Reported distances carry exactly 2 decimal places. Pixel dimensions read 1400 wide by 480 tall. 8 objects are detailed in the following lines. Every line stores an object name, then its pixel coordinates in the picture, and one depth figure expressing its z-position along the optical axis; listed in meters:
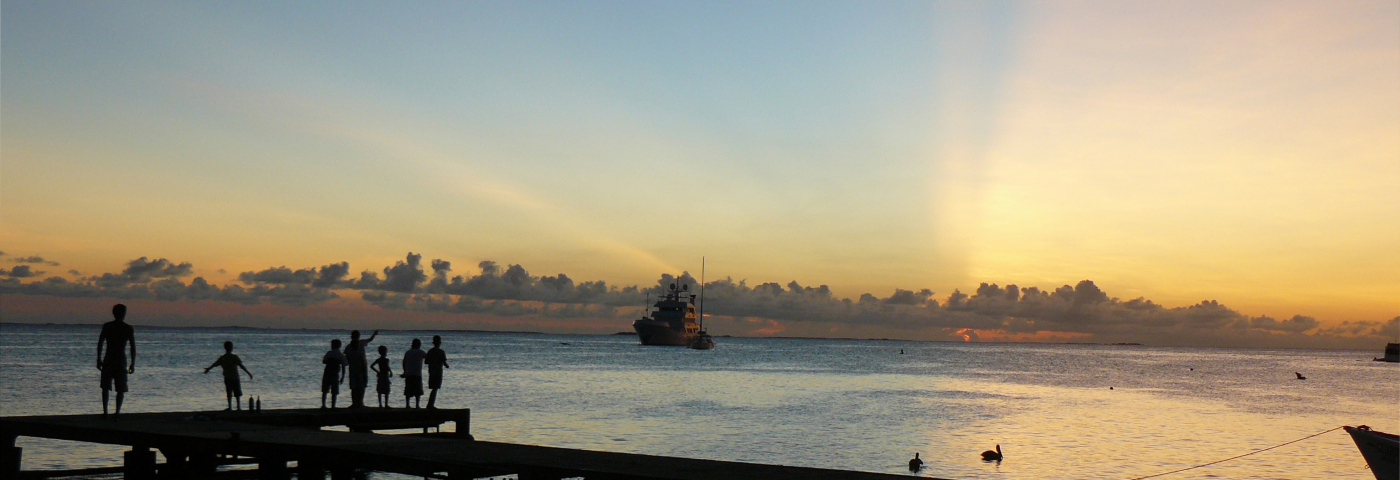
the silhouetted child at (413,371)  21.08
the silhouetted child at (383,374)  20.88
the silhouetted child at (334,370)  19.69
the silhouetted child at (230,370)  18.73
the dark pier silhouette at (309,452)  12.15
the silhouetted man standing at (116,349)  15.18
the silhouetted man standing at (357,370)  19.77
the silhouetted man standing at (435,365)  20.72
